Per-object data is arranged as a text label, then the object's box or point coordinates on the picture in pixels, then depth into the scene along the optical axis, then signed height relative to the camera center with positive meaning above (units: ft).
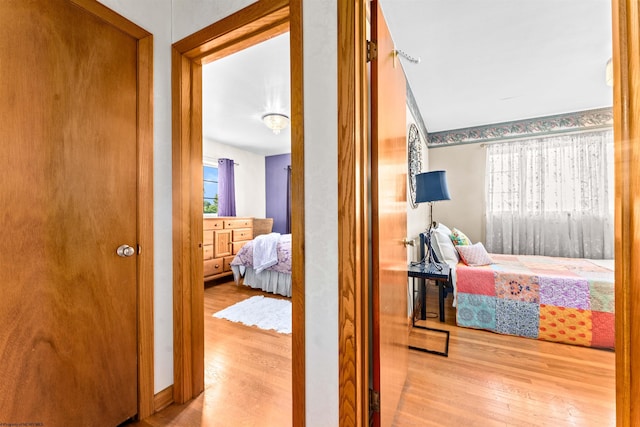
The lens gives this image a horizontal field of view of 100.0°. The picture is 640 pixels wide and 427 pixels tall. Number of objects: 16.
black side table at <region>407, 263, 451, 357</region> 7.20 -1.81
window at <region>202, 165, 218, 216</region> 15.61 +1.42
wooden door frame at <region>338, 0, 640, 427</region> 3.34 -0.04
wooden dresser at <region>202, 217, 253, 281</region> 12.89 -1.48
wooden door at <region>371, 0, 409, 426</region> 3.84 -0.21
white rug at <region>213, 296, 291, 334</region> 8.46 -3.50
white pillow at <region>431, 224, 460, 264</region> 9.45 -1.29
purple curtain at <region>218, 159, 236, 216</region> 16.10 +1.54
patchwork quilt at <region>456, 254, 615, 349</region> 7.15 -2.62
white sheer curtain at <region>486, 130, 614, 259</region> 11.89 +0.71
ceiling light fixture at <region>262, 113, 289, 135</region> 11.62 +4.06
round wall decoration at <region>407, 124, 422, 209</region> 9.56 +2.03
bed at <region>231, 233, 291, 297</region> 11.53 -2.37
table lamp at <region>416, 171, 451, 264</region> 7.72 +0.72
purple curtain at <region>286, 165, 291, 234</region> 18.95 +0.79
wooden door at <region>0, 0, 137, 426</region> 3.26 -0.01
